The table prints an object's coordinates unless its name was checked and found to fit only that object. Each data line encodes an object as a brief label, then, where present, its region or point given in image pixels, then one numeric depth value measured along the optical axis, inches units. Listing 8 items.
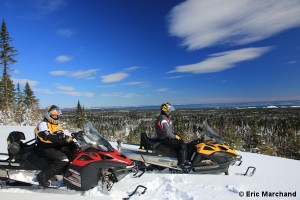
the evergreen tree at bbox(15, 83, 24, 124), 678.6
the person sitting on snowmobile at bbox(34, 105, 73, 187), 147.2
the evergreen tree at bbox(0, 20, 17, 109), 962.3
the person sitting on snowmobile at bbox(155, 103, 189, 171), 196.9
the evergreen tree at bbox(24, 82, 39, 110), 1425.0
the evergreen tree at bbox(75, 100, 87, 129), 1297.9
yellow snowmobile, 193.8
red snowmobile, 144.7
